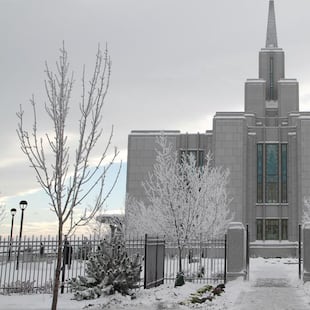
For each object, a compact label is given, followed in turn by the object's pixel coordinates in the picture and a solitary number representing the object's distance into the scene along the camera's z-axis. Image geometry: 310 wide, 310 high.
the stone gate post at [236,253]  18.98
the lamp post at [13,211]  30.19
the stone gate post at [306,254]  18.52
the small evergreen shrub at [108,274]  13.91
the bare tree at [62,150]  9.55
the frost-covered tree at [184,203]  20.94
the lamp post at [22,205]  28.34
